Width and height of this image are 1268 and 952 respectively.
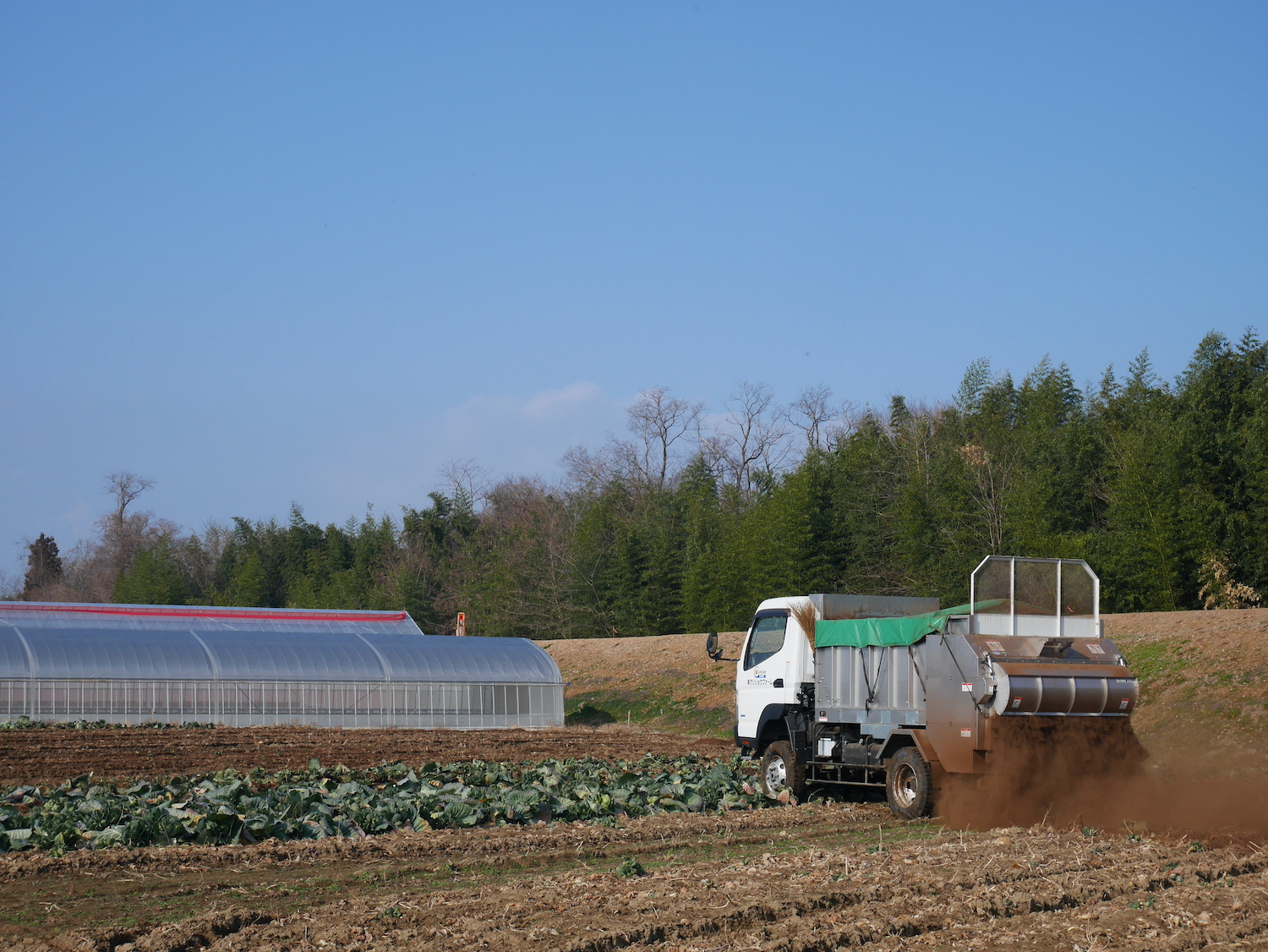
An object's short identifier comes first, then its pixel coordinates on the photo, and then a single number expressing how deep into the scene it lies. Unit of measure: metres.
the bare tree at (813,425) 83.00
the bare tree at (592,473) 91.88
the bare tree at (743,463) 84.38
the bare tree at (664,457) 90.25
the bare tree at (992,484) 50.88
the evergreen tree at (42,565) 139.38
